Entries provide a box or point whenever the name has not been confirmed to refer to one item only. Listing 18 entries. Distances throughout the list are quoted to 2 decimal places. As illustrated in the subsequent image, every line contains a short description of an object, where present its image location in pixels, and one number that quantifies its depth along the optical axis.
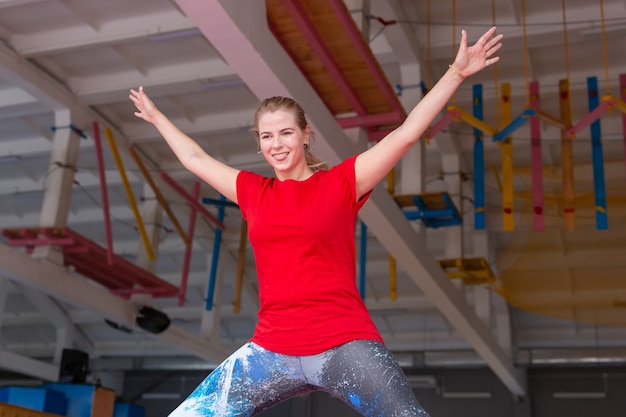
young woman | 1.92
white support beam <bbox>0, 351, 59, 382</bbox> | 14.72
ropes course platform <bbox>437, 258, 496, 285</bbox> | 10.38
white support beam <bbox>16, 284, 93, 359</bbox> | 16.48
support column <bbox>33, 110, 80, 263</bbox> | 9.92
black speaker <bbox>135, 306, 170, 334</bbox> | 11.13
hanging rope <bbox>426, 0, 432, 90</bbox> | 8.98
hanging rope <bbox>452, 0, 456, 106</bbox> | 8.88
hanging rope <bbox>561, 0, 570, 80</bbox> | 8.67
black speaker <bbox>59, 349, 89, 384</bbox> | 13.17
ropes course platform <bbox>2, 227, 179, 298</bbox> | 9.32
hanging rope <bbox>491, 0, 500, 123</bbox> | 8.84
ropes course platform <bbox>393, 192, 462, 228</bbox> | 8.79
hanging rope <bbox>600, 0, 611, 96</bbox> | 8.63
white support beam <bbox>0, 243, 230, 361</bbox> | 8.96
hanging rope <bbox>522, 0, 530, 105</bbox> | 8.68
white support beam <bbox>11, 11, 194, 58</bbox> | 9.20
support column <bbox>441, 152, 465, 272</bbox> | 10.95
